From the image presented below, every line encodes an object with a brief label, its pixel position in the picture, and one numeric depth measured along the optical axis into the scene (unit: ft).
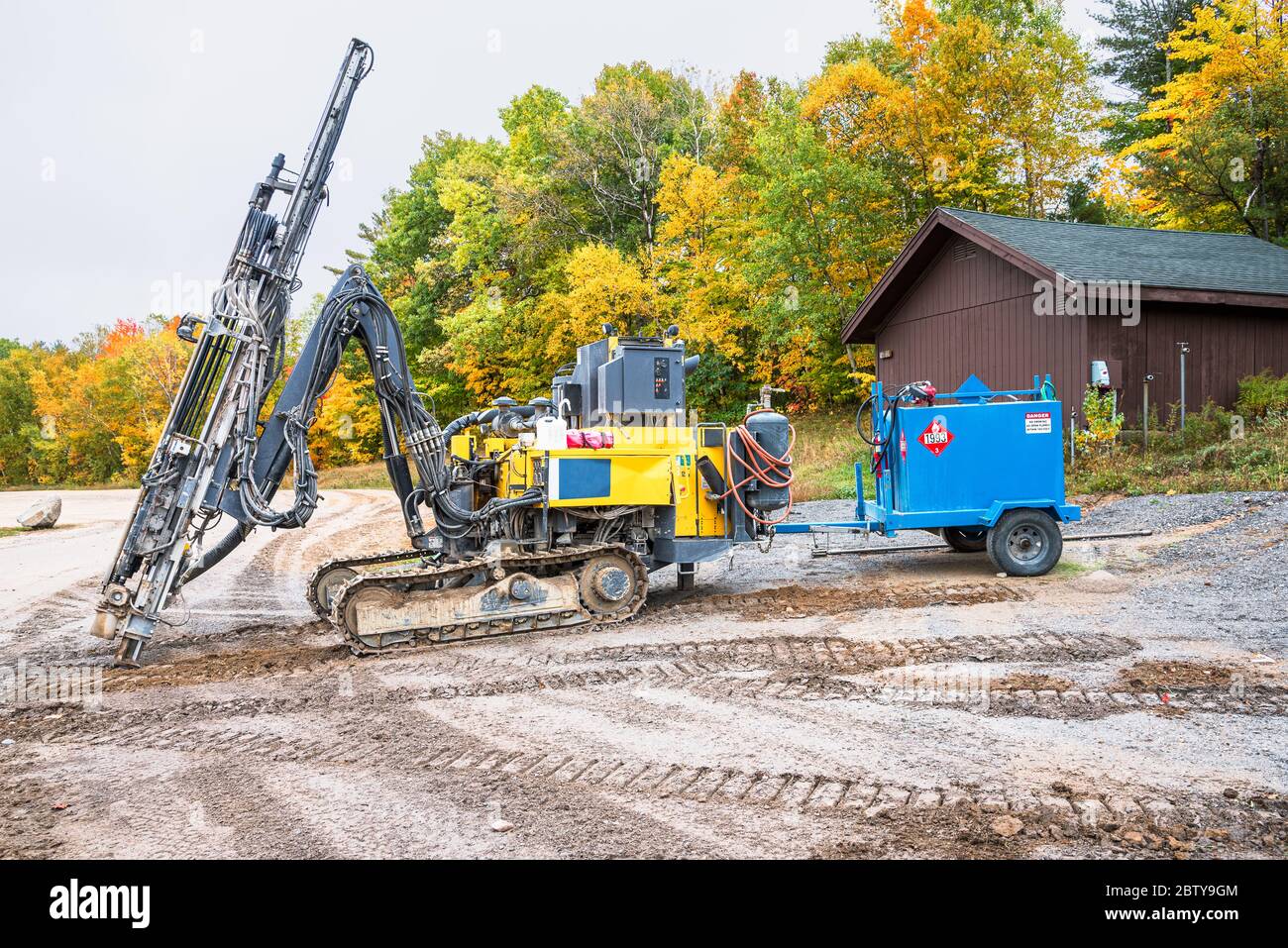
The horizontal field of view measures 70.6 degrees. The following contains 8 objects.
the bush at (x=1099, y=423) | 54.60
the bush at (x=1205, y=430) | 53.88
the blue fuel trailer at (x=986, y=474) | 34.04
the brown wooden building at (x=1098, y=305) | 56.03
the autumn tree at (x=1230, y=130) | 77.56
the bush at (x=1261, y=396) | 55.57
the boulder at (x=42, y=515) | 71.26
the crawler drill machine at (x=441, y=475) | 26.04
